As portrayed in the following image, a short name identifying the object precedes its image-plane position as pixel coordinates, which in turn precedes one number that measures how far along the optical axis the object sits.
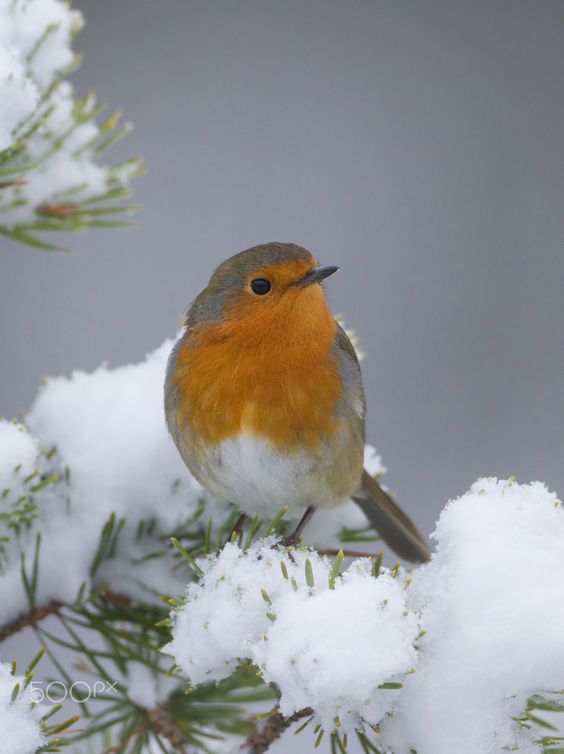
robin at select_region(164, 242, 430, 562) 3.44
